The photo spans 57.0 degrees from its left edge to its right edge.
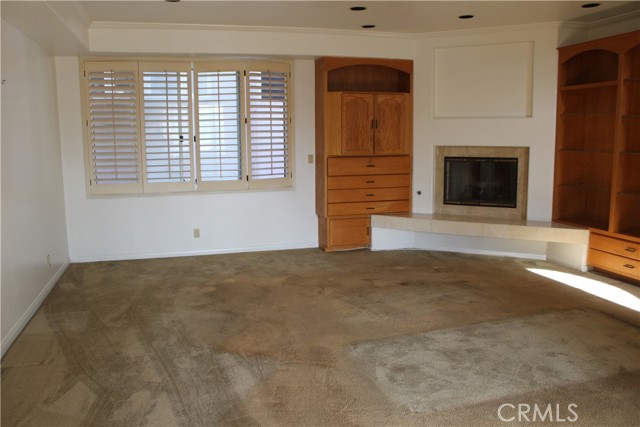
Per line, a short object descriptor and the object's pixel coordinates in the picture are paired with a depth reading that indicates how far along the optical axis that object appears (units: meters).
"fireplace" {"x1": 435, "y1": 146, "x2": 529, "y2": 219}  6.45
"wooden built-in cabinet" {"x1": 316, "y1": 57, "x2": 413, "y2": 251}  6.60
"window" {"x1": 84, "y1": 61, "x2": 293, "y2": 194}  6.25
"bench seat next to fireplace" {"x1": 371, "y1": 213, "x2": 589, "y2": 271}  5.89
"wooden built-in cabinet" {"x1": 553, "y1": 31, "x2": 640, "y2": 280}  5.39
